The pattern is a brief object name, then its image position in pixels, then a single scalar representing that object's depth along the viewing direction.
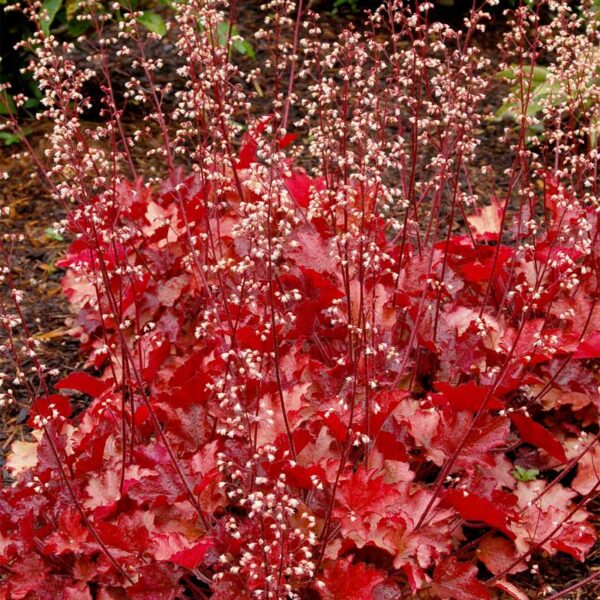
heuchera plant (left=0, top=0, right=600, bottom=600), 2.25
